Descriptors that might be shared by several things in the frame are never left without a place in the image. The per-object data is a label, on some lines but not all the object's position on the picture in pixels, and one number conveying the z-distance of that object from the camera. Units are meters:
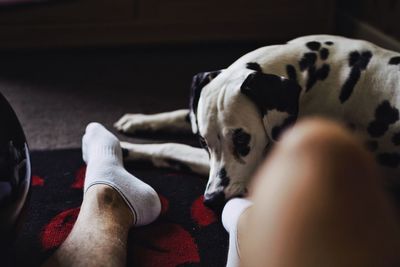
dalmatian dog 1.45
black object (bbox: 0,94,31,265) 1.06
